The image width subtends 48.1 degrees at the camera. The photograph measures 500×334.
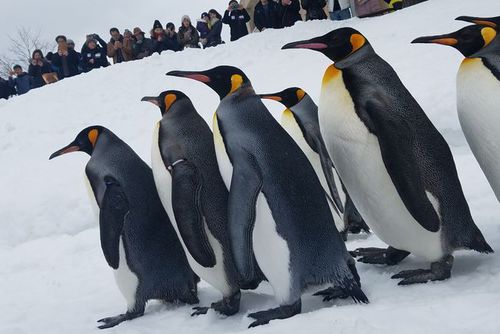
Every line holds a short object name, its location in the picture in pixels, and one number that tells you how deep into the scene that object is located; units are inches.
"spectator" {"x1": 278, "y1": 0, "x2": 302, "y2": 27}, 434.6
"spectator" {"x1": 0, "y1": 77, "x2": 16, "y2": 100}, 473.7
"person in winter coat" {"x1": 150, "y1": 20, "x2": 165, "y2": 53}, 443.2
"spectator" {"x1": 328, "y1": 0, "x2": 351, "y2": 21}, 460.4
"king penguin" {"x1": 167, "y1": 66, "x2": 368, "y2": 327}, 84.5
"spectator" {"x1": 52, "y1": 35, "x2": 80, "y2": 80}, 435.8
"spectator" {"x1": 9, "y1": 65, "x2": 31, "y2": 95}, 461.1
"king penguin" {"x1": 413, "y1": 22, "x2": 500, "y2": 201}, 89.4
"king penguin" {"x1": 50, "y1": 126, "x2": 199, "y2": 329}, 103.6
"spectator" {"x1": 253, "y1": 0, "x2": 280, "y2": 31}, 438.0
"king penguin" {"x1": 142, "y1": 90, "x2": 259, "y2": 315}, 91.7
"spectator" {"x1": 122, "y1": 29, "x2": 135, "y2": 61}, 443.2
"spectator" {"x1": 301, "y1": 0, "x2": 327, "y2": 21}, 443.2
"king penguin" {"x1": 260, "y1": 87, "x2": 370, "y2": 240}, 134.5
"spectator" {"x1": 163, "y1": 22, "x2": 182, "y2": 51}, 449.1
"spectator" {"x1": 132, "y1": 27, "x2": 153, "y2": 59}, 444.8
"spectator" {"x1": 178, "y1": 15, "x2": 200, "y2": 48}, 446.6
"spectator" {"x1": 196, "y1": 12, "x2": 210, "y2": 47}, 465.6
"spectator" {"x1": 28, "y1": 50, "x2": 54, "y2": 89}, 435.2
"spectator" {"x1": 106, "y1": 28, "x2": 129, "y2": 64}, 441.6
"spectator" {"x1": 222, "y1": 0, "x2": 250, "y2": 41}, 442.0
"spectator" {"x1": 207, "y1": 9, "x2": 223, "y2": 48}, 452.1
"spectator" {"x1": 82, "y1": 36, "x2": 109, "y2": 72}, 439.5
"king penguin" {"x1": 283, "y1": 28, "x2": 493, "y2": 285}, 86.3
